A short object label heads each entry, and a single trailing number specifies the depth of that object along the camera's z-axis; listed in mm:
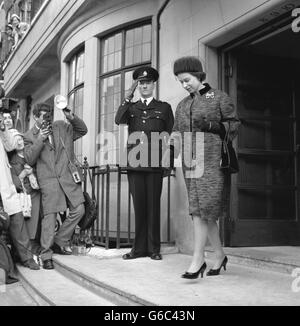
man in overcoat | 5105
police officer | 4934
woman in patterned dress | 3588
